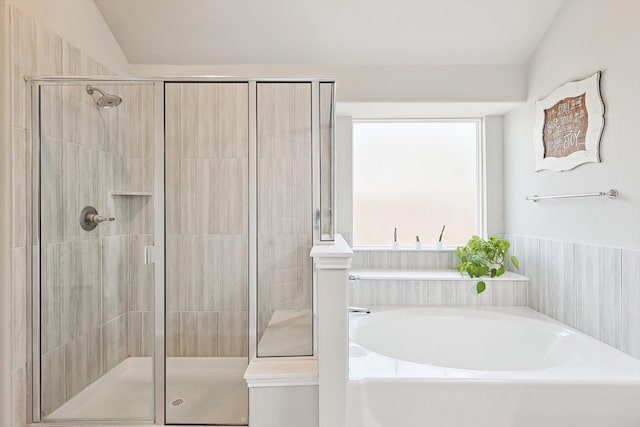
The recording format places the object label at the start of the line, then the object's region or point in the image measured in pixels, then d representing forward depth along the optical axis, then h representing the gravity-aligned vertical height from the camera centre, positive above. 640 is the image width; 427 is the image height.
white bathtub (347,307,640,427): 1.64 -0.73
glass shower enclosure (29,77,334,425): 1.88 -0.10
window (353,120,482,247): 3.26 +0.29
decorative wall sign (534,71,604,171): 2.10 +0.52
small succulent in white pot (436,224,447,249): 3.16 -0.19
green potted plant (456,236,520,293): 2.77 -0.29
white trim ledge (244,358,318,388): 1.67 -0.66
